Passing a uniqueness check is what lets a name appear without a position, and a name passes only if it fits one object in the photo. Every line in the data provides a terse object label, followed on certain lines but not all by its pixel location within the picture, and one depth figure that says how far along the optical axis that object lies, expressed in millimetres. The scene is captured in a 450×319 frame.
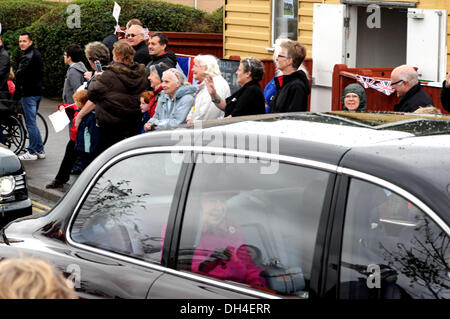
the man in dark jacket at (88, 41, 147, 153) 10297
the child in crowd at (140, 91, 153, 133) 10500
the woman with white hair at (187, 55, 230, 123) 9805
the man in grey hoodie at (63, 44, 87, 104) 12133
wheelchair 13633
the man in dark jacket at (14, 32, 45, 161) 13531
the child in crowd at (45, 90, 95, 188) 10953
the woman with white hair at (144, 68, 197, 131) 9844
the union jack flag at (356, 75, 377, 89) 11875
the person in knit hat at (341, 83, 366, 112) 9070
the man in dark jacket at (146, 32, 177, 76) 12461
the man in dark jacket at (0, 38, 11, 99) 13867
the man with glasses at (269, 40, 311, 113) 8977
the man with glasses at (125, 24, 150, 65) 13586
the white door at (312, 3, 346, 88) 14380
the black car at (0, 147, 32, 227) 7970
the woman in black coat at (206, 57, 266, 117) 9344
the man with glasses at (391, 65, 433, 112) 8641
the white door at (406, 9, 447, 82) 12234
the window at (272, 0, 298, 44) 16172
